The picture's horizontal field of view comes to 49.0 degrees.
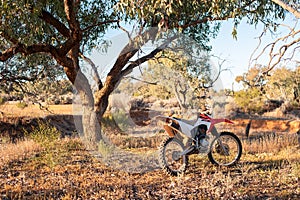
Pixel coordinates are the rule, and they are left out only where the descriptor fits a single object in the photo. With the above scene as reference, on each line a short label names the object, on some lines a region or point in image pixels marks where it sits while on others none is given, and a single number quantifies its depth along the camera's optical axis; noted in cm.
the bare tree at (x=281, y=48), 540
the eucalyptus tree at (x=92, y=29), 582
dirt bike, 567
